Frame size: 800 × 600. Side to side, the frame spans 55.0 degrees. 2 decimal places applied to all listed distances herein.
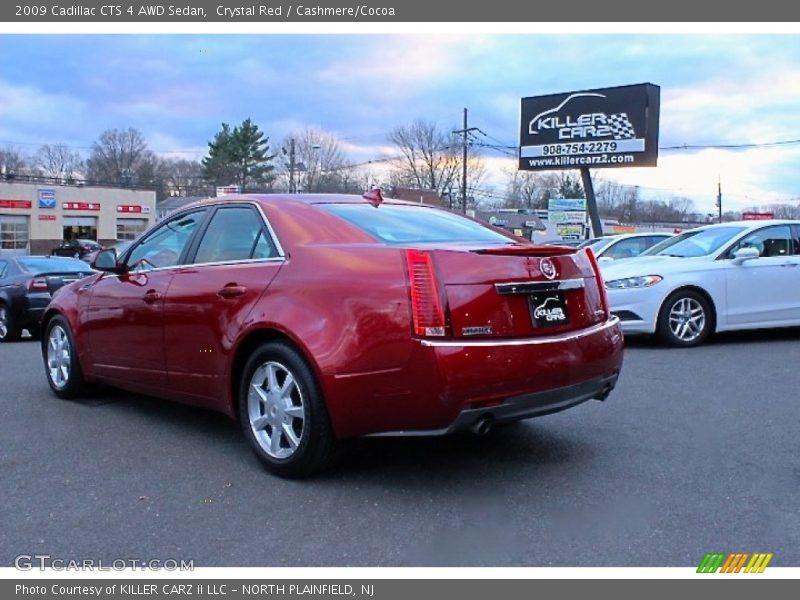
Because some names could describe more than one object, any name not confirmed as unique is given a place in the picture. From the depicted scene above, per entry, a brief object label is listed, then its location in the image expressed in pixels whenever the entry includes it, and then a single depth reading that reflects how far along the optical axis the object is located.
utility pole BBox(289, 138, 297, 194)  47.52
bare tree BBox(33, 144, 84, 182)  76.88
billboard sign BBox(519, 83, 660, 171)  24.73
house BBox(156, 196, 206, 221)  68.19
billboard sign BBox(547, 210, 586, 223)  52.75
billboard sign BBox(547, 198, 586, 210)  54.22
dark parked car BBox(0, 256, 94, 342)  11.71
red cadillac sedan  3.70
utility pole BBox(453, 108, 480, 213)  48.75
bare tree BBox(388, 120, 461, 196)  69.19
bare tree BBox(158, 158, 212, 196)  72.56
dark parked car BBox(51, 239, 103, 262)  44.59
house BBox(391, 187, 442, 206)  54.98
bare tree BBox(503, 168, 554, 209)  96.75
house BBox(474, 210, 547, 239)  70.77
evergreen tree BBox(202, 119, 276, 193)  70.19
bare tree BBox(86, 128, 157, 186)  76.56
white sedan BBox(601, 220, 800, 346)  8.70
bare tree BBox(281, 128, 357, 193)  59.44
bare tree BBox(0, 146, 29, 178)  72.70
